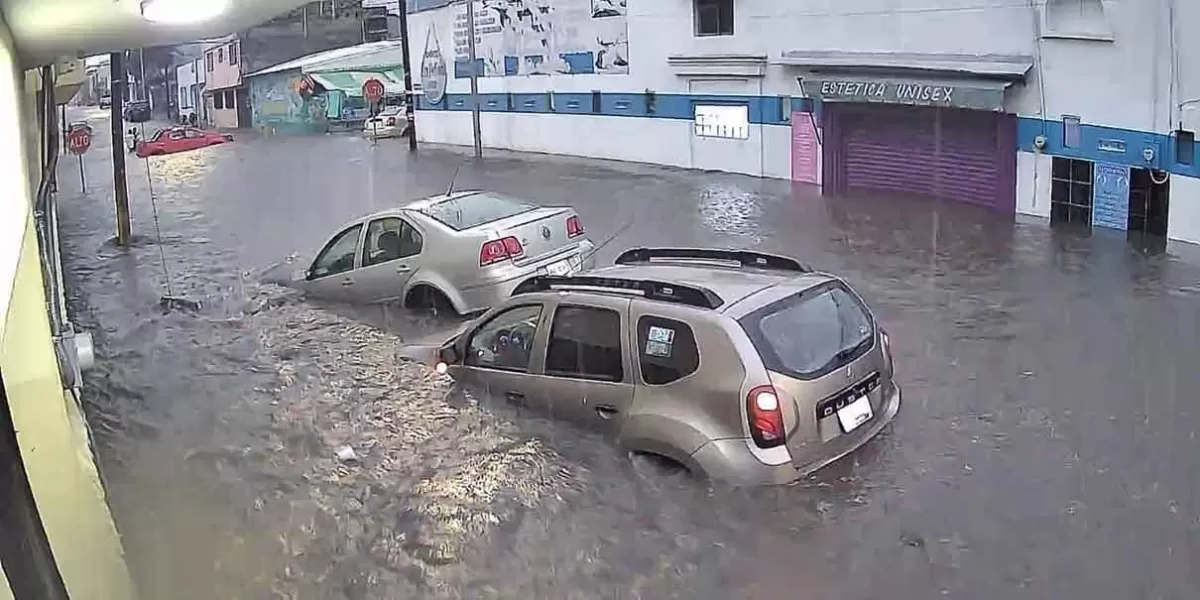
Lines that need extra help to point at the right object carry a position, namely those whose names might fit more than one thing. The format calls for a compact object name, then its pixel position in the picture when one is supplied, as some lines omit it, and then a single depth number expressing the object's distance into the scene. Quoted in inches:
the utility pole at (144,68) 2052.8
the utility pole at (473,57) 1383.4
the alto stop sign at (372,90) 1627.7
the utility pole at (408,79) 1525.6
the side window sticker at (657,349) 276.5
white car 1674.5
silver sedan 462.7
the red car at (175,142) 1451.8
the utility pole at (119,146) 723.5
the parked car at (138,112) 1844.6
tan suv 266.5
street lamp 172.4
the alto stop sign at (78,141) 1192.2
